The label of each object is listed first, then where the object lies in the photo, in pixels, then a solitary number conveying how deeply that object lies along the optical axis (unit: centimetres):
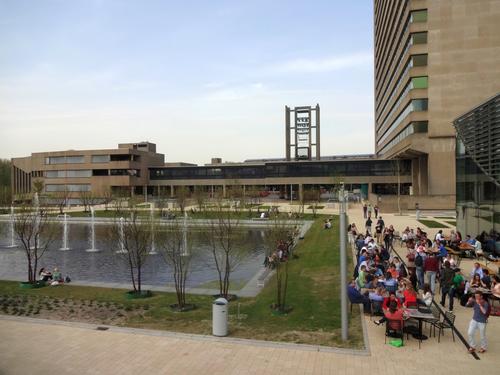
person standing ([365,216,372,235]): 3152
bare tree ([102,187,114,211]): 7250
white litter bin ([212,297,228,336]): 1190
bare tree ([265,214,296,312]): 1481
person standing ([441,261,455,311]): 1416
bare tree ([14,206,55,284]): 2122
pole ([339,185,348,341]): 1136
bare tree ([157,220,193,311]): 1549
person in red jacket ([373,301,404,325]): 1106
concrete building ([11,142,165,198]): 9056
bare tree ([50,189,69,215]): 7622
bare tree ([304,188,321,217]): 6850
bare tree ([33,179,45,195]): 6379
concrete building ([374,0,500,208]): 5353
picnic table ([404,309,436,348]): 1104
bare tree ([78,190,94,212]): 7216
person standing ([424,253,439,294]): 1534
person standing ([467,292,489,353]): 1009
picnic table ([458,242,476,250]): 2174
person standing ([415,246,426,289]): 1616
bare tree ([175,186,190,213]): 5388
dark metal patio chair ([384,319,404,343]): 1100
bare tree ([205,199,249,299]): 1715
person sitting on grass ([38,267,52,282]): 2070
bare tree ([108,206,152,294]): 1888
